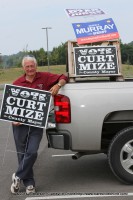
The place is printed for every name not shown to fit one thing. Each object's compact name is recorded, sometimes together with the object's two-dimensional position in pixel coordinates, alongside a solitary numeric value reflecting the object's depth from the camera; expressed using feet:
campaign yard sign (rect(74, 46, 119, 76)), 18.92
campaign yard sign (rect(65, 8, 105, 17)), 21.44
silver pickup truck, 17.49
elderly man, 17.66
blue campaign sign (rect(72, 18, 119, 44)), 20.31
